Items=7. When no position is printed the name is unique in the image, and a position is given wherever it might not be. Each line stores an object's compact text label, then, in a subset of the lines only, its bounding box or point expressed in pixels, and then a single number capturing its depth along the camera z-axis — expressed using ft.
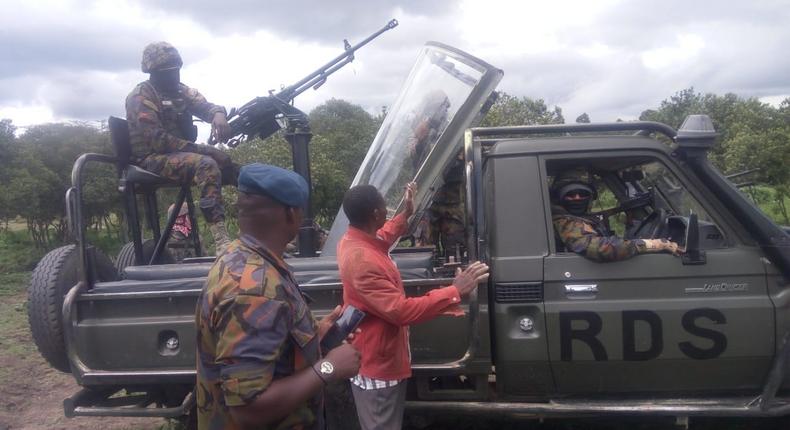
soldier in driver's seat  11.44
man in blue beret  5.66
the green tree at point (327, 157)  43.06
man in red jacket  9.23
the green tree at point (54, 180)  51.75
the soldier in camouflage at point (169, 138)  14.61
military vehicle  11.34
